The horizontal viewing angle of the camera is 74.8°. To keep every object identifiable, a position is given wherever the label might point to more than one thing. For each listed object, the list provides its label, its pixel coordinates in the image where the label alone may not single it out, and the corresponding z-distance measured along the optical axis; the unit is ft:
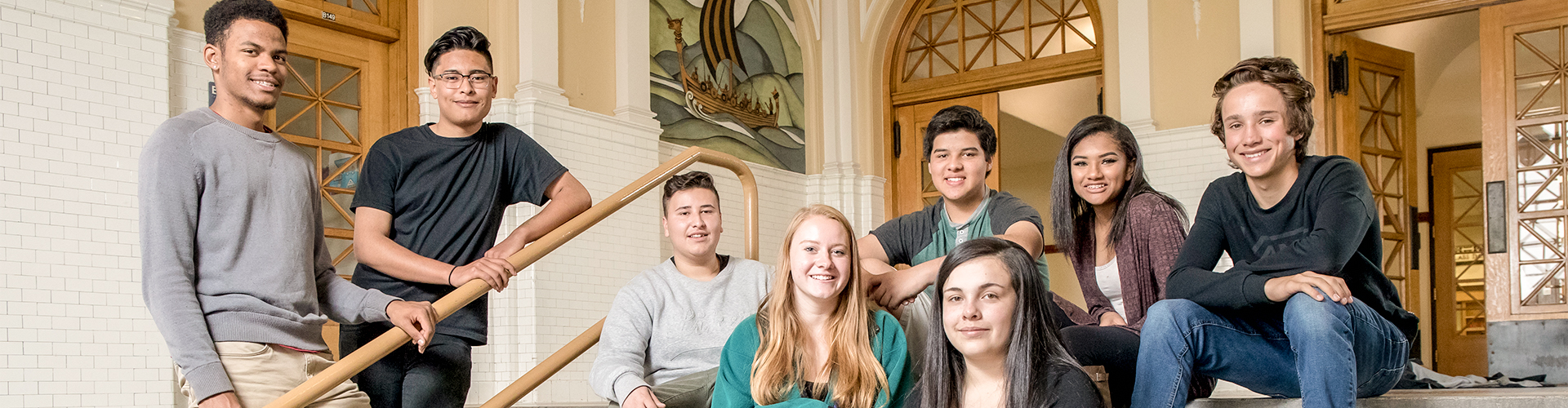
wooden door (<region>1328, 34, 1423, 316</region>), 18.40
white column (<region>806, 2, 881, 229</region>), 23.43
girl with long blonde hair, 6.26
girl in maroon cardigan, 6.77
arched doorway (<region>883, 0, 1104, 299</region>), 21.76
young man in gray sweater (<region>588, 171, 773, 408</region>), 7.32
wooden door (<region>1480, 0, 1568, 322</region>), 16.46
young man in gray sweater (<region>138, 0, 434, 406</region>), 5.02
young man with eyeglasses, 6.72
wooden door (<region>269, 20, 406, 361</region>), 14.25
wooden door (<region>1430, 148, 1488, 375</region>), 25.29
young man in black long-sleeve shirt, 5.48
